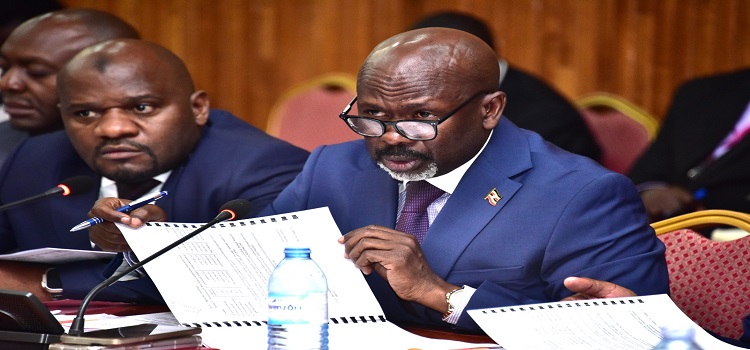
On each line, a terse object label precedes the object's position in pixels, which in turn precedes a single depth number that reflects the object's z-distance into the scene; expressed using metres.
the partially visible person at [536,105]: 9.34
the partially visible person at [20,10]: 10.27
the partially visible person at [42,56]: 7.55
